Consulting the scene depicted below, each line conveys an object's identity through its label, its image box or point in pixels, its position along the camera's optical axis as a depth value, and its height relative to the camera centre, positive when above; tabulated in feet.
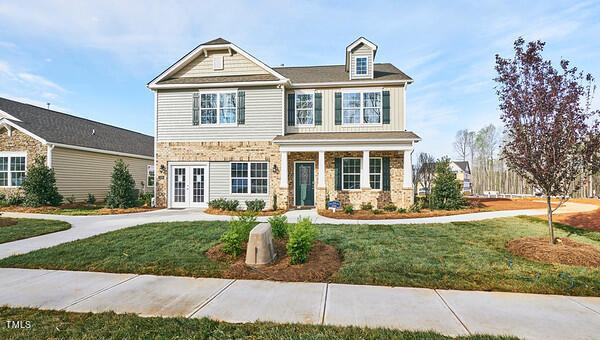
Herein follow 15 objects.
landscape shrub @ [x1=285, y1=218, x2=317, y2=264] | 15.70 -4.03
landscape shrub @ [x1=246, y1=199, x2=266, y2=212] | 38.85 -4.16
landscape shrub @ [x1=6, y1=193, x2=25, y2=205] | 42.16 -3.52
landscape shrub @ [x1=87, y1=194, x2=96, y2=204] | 49.63 -4.05
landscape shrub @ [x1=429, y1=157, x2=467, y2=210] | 37.27 -2.18
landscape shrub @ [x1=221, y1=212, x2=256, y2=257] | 16.87 -3.90
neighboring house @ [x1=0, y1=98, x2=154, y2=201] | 45.62 +5.22
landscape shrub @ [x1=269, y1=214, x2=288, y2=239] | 19.74 -3.76
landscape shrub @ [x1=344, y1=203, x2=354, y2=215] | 35.76 -4.49
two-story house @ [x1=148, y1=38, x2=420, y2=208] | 41.60 +8.26
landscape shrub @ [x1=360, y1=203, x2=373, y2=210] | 38.50 -4.28
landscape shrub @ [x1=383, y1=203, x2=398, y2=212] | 37.99 -4.50
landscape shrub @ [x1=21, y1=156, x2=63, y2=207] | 40.55 -1.32
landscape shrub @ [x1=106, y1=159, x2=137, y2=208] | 40.50 -1.93
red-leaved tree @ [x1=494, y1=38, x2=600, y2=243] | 17.51 +3.39
